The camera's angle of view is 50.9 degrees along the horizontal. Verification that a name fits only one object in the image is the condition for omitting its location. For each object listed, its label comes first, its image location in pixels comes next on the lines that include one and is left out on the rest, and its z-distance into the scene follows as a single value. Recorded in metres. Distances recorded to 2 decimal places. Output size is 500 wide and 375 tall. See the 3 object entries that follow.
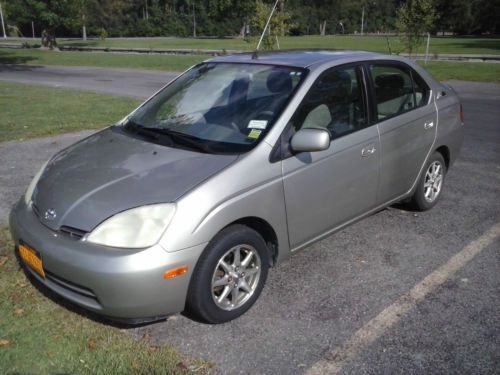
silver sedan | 2.96
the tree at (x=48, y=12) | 36.38
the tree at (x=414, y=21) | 21.97
